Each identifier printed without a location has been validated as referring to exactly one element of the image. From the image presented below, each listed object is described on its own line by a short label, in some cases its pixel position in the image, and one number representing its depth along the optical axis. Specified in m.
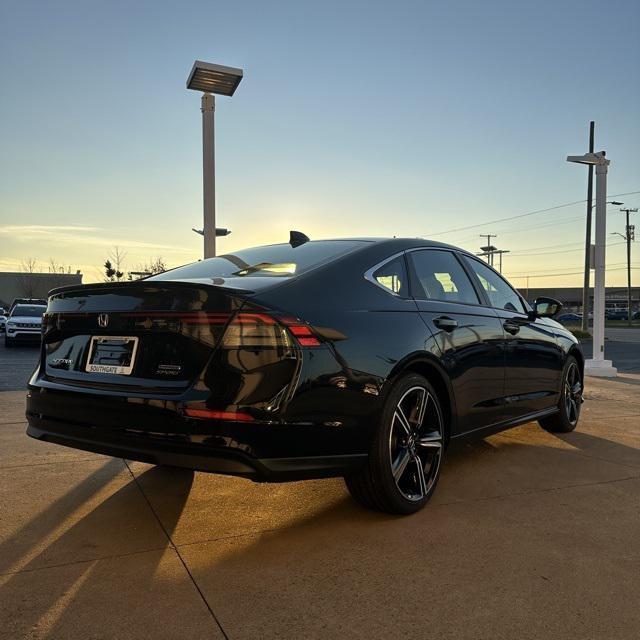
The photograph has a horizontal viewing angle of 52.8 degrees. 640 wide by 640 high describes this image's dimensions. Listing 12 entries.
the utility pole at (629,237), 60.74
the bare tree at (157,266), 57.64
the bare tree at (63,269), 82.58
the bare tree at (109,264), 57.82
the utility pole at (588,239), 31.95
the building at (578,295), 106.56
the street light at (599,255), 11.58
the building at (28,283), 75.44
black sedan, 2.75
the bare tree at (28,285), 75.88
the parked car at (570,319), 52.10
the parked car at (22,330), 18.11
